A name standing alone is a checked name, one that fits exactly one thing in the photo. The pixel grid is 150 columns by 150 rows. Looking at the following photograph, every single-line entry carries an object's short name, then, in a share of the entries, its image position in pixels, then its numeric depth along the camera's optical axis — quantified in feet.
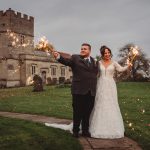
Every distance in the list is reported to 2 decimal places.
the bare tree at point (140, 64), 141.30
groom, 17.57
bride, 17.92
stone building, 106.57
